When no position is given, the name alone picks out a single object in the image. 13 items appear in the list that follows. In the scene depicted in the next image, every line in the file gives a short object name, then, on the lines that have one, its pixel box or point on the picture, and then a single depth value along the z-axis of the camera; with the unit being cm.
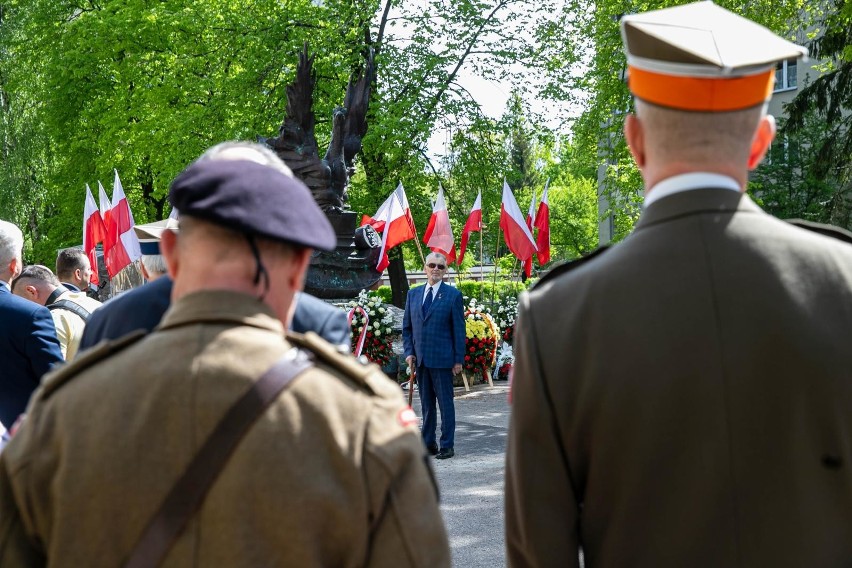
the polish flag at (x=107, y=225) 1494
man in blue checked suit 1041
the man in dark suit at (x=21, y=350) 529
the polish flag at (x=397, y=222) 1562
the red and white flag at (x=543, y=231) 1841
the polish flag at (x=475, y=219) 1733
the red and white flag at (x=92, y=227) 1543
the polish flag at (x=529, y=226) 1791
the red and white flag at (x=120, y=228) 1434
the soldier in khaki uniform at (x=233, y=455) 176
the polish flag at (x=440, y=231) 1528
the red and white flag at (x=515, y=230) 1653
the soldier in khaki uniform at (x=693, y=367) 216
